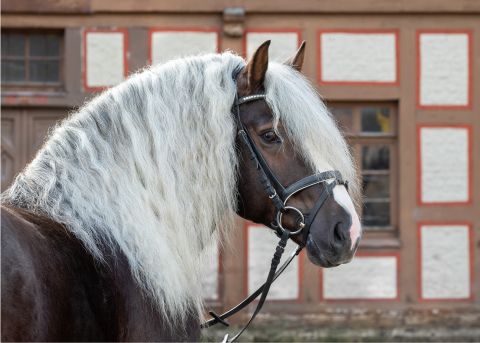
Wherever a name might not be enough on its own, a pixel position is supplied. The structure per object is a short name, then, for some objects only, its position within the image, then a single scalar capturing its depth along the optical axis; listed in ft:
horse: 15.37
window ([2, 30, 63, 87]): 57.02
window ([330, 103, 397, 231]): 57.89
